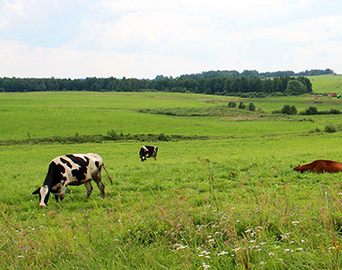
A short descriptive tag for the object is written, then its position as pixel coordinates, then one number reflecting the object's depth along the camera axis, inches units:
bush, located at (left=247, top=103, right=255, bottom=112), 4069.9
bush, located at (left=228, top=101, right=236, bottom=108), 4387.1
